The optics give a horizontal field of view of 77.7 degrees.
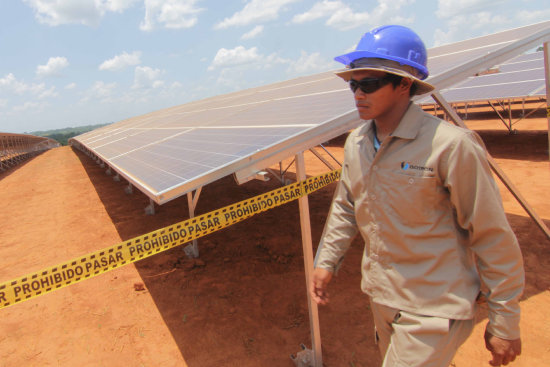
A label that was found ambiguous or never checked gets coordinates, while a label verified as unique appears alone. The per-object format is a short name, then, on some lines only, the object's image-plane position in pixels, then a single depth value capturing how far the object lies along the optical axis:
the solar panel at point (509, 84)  12.17
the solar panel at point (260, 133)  2.99
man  1.49
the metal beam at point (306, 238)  3.29
